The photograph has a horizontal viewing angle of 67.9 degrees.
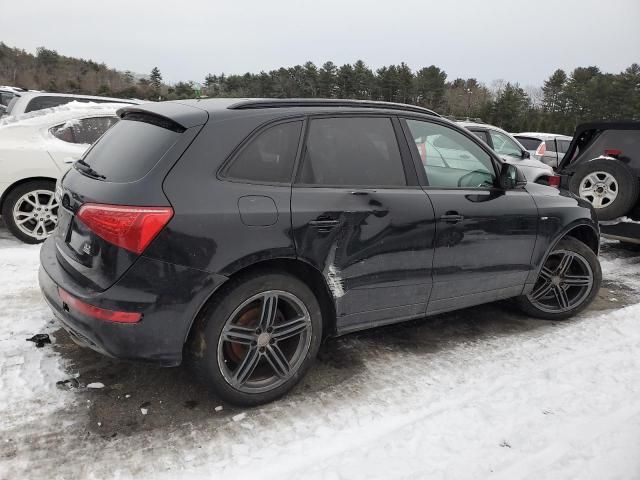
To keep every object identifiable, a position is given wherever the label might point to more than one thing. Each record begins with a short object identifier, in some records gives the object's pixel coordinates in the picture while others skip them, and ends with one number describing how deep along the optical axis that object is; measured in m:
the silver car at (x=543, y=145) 12.37
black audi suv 2.42
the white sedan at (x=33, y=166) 5.57
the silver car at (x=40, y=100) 7.63
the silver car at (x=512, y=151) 8.90
